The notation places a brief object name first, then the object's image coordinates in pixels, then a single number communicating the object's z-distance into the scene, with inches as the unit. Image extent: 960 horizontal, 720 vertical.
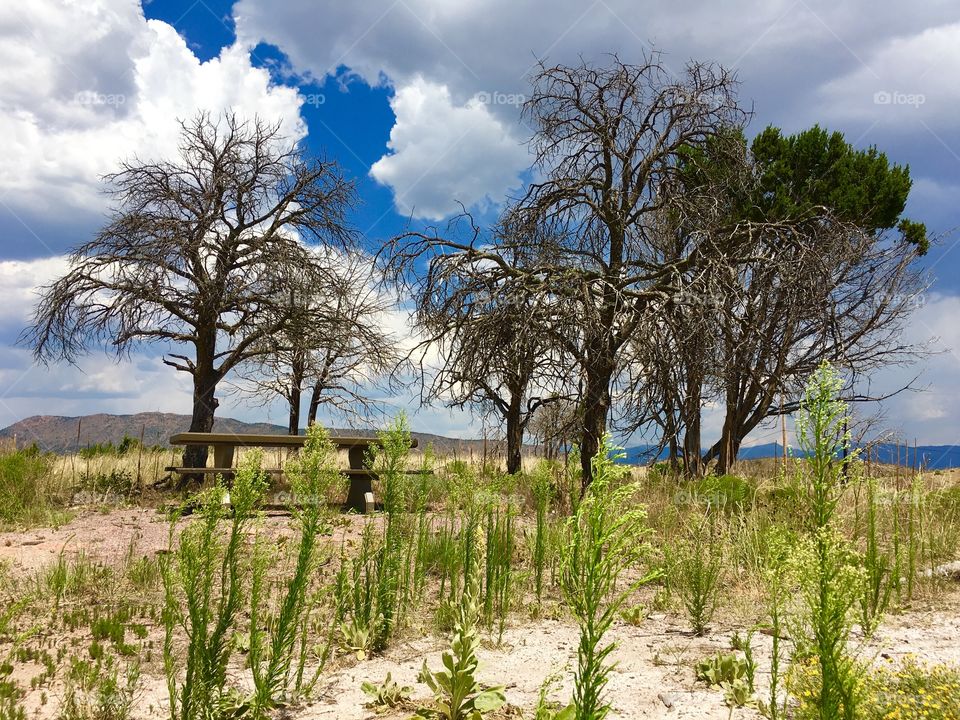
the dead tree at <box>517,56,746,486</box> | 384.8
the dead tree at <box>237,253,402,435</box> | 598.2
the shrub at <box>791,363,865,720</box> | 74.2
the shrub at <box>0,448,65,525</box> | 347.9
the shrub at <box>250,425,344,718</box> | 113.1
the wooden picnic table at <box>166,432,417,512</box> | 388.2
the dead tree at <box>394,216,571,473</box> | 343.3
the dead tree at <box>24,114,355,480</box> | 557.6
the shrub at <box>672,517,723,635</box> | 169.1
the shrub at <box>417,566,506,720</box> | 112.6
